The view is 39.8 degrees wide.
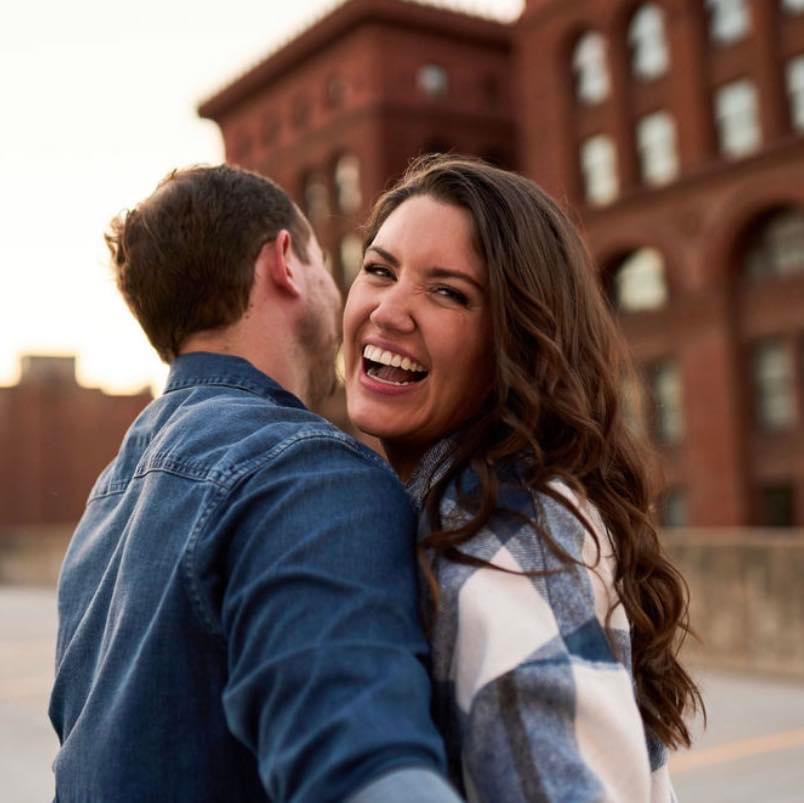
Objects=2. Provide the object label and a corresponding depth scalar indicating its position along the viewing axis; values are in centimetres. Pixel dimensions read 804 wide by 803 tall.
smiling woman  155
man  144
